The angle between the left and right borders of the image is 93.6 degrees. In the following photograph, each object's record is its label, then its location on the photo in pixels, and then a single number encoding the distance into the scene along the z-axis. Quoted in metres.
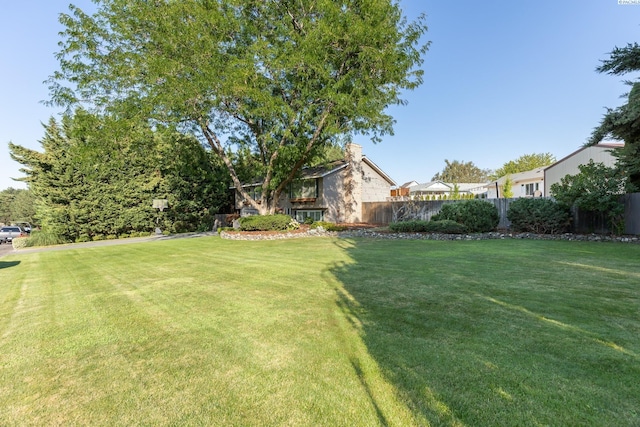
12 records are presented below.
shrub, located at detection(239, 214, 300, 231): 16.11
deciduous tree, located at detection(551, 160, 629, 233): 11.74
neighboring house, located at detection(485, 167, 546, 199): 30.65
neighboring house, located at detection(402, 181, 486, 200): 40.66
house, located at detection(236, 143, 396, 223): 24.22
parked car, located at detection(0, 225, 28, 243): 24.88
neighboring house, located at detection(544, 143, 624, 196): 25.80
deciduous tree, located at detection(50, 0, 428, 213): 12.90
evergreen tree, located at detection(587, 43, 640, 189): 10.42
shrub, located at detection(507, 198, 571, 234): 12.98
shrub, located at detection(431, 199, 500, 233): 14.33
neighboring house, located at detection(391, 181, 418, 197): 27.34
